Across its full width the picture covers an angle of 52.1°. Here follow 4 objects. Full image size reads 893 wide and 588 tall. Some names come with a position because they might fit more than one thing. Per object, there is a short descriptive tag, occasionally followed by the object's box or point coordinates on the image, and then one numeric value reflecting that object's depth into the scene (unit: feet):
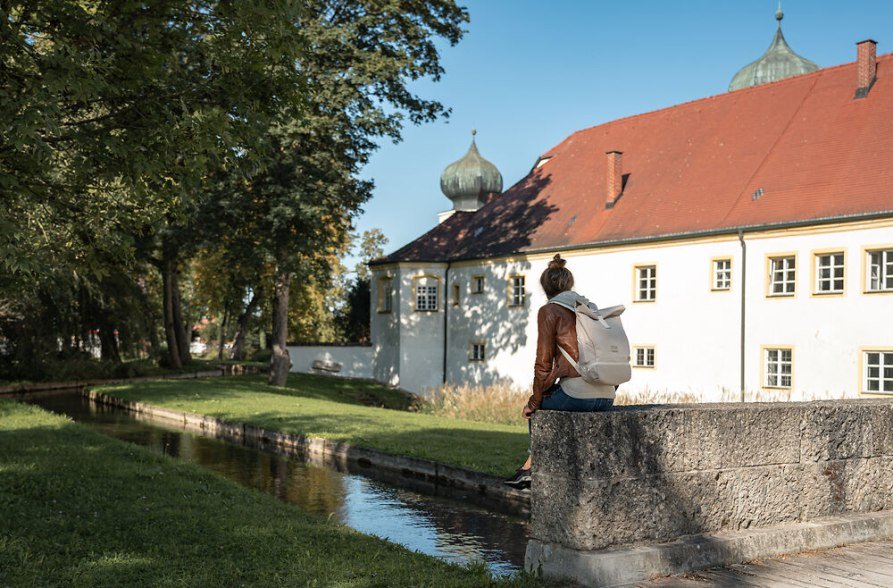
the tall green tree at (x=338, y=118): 92.48
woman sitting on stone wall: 20.80
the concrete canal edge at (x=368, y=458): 41.93
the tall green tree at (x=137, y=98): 23.70
